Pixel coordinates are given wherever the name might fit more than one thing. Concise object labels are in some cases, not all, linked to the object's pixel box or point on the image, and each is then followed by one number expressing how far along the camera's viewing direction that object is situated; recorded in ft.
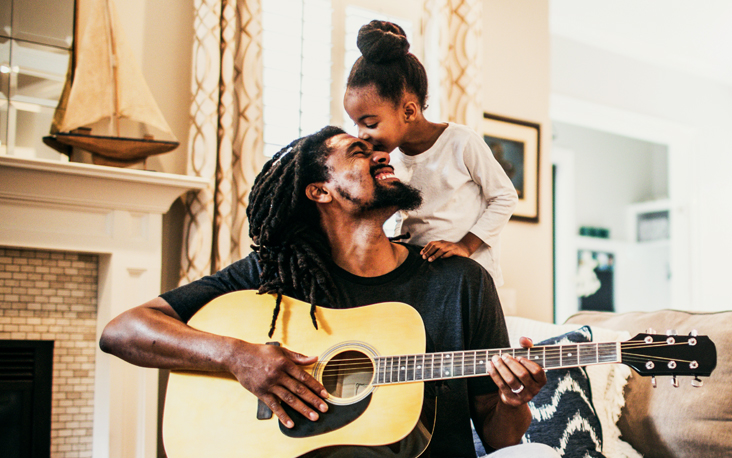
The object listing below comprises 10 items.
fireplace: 6.26
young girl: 4.91
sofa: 4.88
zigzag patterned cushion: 4.98
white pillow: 5.29
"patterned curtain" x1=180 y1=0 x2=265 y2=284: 7.14
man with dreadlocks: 3.70
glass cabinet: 6.61
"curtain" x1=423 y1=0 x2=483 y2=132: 8.88
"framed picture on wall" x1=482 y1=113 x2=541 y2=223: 9.84
